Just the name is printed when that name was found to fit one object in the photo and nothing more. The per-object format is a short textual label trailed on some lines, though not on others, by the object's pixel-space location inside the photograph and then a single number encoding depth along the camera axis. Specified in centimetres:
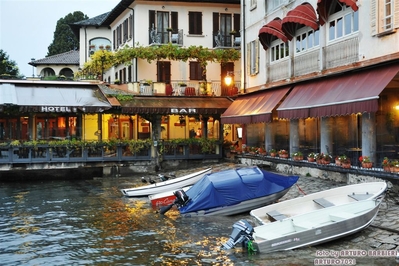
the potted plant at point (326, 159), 2264
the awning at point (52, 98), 3098
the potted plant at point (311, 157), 2403
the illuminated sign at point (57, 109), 3101
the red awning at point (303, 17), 2403
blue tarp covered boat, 1788
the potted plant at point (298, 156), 2542
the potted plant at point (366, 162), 1942
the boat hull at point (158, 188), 2334
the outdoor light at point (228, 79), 3480
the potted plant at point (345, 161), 2075
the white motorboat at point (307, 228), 1286
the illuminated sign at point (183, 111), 3365
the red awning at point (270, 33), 2730
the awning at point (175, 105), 3341
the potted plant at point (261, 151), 3028
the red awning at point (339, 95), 1808
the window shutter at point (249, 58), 3272
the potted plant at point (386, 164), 1805
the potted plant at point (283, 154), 2727
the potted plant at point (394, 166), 1772
